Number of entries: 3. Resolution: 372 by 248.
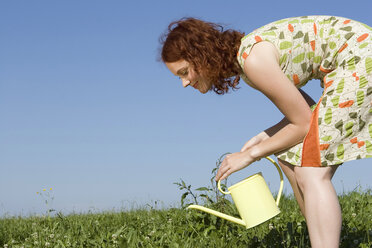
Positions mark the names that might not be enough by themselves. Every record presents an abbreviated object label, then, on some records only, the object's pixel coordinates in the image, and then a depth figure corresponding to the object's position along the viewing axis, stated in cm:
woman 233
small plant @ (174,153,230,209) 375
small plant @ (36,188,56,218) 466
